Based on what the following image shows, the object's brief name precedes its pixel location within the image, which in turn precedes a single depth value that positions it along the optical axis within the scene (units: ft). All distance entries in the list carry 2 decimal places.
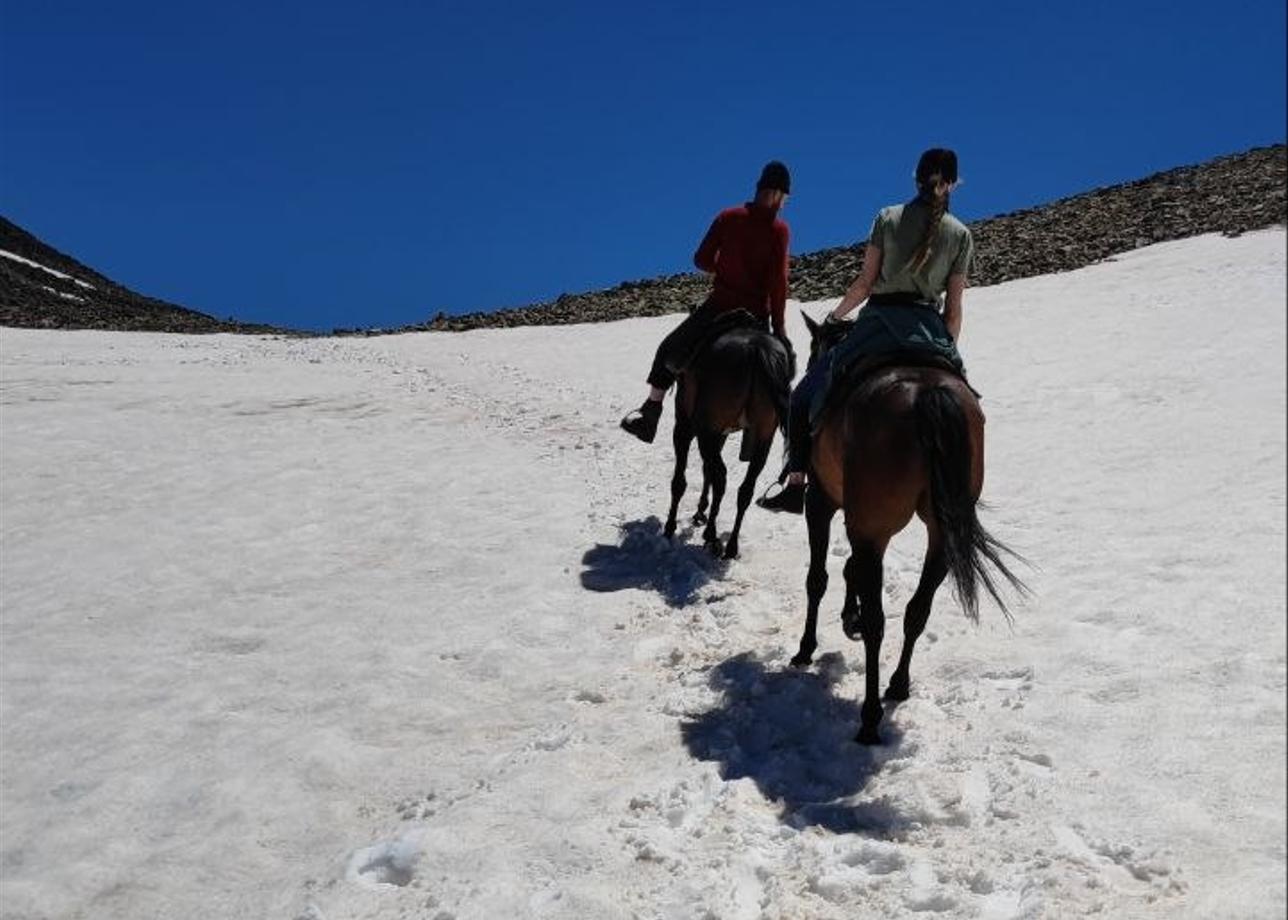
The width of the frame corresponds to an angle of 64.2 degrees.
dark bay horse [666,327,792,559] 31.30
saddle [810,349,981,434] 20.48
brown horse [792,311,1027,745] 18.60
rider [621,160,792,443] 33.09
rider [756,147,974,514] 20.27
